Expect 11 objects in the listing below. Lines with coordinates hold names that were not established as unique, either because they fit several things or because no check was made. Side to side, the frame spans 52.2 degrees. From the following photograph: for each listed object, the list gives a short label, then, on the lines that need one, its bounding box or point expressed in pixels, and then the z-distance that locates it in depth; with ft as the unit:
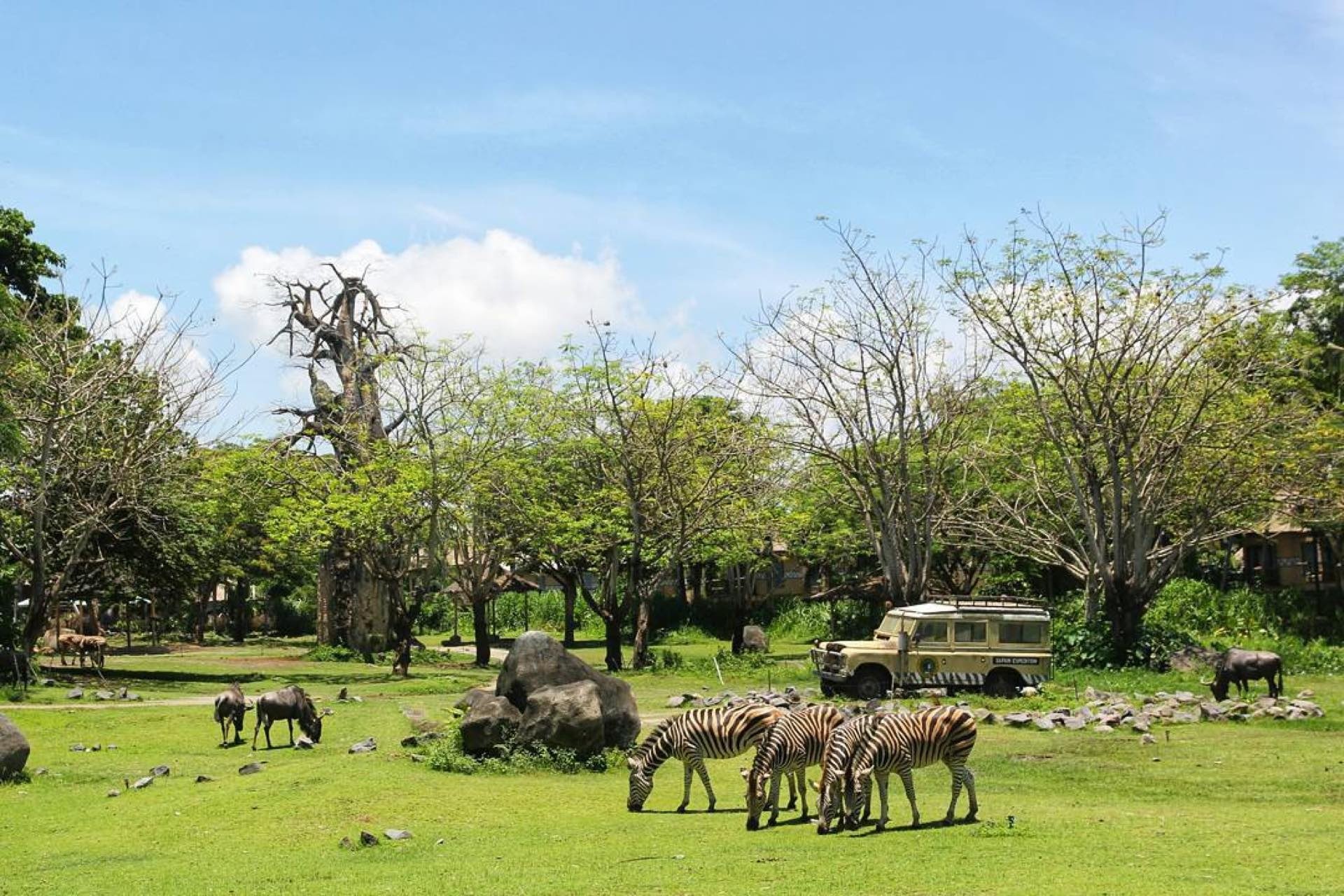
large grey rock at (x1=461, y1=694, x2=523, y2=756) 58.70
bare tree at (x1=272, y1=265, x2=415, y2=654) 137.80
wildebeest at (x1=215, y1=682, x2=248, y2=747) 69.72
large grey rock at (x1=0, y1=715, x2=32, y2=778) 56.54
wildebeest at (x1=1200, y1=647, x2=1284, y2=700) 81.92
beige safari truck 87.25
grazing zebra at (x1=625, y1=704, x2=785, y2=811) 48.37
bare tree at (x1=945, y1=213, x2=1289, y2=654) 105.40
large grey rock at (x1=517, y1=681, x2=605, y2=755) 58.85
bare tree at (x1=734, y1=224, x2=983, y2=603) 114.01
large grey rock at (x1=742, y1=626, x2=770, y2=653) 154.92
